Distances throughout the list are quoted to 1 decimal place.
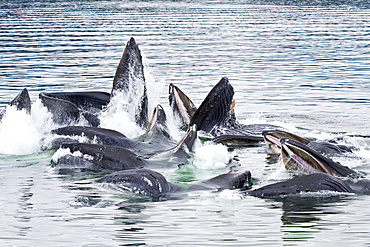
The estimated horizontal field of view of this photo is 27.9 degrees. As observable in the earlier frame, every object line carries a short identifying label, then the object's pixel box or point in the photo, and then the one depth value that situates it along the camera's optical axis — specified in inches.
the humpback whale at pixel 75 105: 625.9
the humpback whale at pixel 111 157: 518.0
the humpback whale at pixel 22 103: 623.2
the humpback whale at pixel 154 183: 443.5
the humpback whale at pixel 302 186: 437.1
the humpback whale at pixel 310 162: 474.9
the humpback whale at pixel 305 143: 544.1
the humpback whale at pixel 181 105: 686.5
